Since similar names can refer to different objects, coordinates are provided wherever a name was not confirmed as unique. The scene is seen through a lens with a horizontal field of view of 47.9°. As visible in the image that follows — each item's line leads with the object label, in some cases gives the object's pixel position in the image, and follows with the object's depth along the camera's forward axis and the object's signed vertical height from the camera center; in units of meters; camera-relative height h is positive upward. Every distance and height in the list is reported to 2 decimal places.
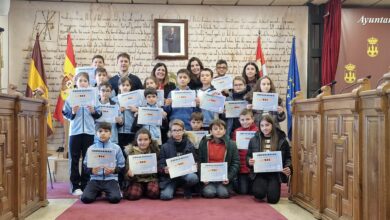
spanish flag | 7.08 +0.55
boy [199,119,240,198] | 4.88 -0.46
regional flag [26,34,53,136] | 7.11 +0.60
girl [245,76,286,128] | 4.98 +0.17
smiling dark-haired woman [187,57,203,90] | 5.46 +0.48
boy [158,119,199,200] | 4.78 -0.48
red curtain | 7.34 +1.13
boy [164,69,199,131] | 5.14 +0.01
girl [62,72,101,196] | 4.81 -0.21
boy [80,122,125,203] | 4.47 -0.67
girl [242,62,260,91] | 5.38 +0.45
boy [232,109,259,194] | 5.05 -0.56
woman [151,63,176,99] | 5.32 +0.40
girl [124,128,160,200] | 4.67 -0.73
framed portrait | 7.59 +1.26
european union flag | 7.46 +0.50
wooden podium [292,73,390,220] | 2.71 -0.34
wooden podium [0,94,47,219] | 3.40 -0.39
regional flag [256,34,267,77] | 7.46 +0.90
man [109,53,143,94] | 5.17 +0.43
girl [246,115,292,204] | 4.54 -0.48
